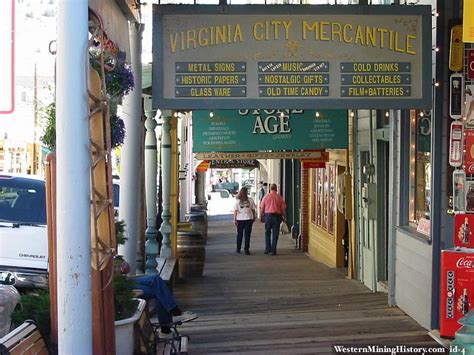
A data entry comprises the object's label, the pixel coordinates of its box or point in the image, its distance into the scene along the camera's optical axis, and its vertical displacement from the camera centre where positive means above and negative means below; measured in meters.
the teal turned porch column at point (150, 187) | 11.11 -0.42
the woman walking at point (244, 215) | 19.05 -1.34
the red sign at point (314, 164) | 16.48 -0.07
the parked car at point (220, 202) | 45.02 -2.90
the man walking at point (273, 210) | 18.19 -1.16
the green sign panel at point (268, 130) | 12.55 +0.51
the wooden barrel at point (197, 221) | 21.70 -1.71
